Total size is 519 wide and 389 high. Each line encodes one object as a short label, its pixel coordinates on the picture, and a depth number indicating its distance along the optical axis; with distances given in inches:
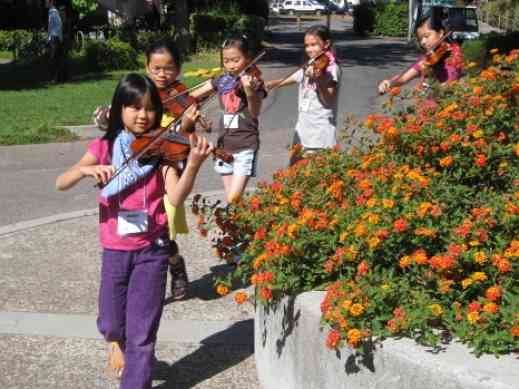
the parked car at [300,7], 2851.9
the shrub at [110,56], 864.9
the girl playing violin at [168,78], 187.3
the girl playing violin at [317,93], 235.1
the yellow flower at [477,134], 152.9
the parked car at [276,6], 2965.1
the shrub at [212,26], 1083.3
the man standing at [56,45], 754.2
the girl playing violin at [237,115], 206.1
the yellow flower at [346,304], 124.2
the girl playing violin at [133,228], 148.8
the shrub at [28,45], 992.3
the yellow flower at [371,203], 139.6
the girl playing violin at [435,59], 210.7
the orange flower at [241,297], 143.1
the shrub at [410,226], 123.9
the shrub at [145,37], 979.9
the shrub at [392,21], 1696.6
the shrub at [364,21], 1742.1
